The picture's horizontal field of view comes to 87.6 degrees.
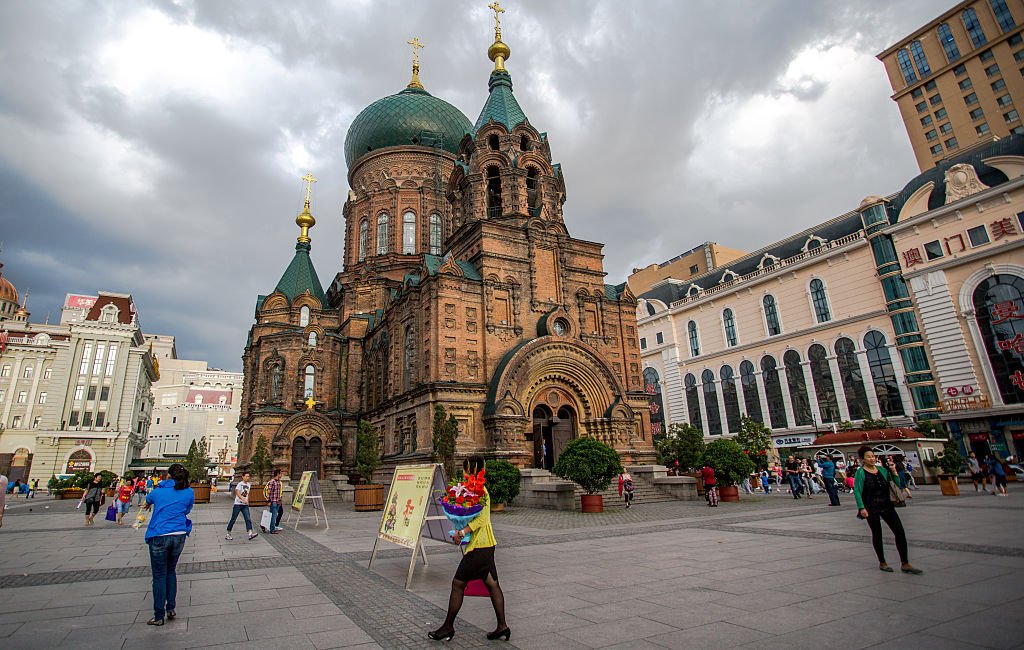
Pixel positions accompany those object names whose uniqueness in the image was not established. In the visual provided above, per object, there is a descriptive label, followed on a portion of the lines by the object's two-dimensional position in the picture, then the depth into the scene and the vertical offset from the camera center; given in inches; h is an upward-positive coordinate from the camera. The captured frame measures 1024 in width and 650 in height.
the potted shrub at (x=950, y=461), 907.4 -24.6
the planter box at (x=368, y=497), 836.0 -25.7
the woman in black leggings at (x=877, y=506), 272.8 -28.1
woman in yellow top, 198.4 -36.4
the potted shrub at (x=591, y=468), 709.3 -1.1
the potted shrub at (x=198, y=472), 1146.7 +48.9
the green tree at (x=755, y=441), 1096.8 +36.5
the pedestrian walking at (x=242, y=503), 516.4 -14.9
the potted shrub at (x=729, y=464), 792.9 -7.9
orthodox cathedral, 957.2 +321.7
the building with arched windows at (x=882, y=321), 1250.6 +359.1
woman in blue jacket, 226.8 -18.4
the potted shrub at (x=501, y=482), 709.3 -13.2
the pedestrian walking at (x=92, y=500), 661.3 -4.2
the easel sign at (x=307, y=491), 609.0 -8.1
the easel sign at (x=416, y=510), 315.9 -20.1
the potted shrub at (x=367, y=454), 986.7 +47.1
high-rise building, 2042.3 +1454.8
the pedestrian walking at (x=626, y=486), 757.9 -30.2
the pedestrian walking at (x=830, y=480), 674.2 -32.5
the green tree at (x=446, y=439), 857.5 +56.8
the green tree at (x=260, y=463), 1179.9 +49.9
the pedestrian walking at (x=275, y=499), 568.7 -14.0
